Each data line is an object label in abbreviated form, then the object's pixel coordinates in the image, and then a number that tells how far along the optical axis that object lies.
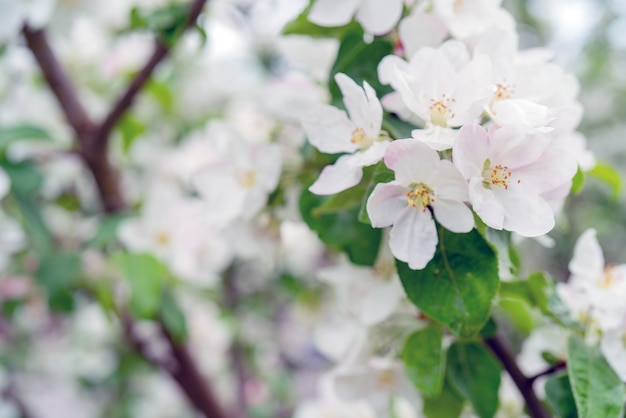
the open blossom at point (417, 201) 0.49
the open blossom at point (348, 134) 0.52
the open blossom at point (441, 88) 0.51
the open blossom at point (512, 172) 0.48
